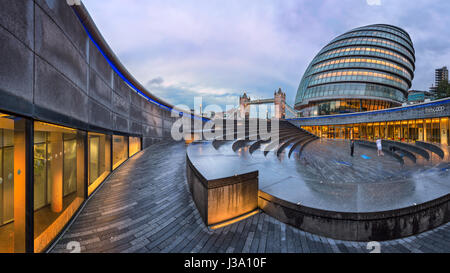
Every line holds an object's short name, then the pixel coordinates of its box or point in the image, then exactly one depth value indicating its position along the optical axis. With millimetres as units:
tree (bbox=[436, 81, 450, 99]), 32781
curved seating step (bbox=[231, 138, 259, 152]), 10645
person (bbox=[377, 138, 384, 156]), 15367
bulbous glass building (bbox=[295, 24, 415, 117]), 43281
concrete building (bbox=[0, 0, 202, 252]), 2766
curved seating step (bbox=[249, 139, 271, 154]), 10712
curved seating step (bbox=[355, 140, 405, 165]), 12991
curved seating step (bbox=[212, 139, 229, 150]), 10491
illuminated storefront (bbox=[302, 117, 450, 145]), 19391
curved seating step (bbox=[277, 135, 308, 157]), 12203
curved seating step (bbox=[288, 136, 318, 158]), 13670
